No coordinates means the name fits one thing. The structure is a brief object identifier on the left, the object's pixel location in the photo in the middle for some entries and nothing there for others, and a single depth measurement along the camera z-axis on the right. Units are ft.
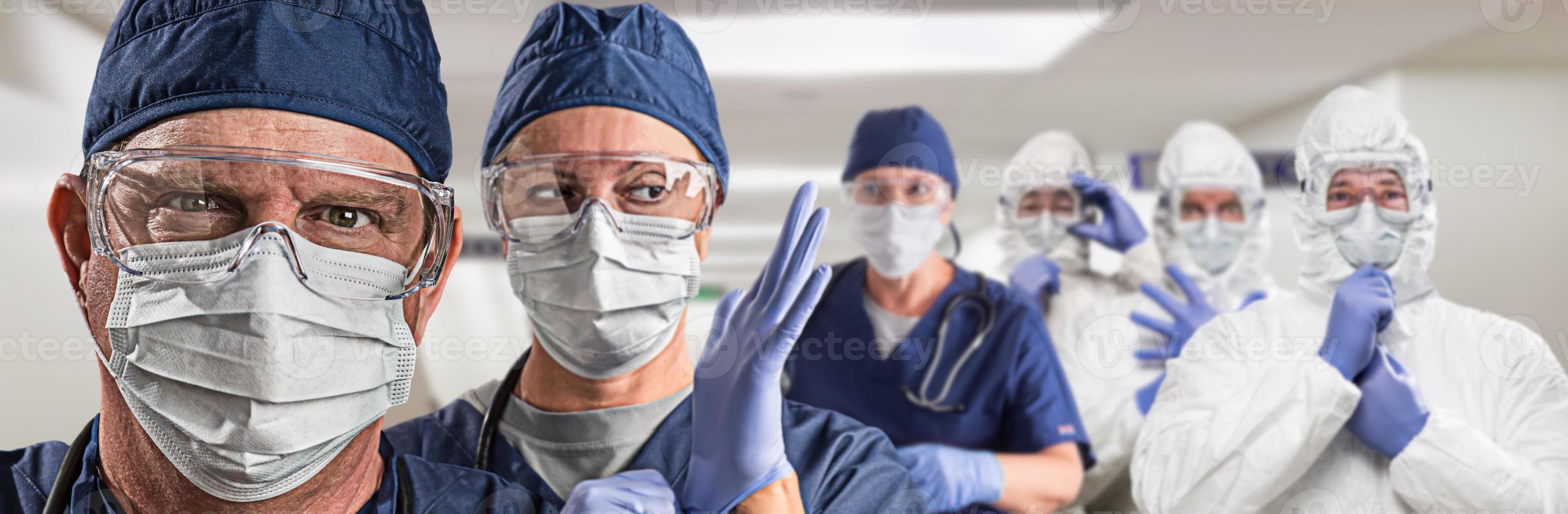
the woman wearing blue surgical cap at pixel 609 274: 4.28
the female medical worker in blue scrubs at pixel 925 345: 6.99
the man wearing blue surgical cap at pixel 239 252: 3.06
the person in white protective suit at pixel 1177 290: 9.38
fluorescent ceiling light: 8.61
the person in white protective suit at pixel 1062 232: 11.02
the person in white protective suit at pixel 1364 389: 5.41
